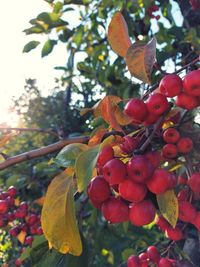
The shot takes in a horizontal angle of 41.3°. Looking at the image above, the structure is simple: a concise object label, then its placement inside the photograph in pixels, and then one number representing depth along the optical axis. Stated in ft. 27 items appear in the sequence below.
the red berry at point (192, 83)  0.62
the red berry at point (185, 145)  0.72
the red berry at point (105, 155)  0.65
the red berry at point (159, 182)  0.63
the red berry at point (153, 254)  0.96
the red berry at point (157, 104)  0.65
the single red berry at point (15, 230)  1.70
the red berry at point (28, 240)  1.62
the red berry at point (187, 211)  0.77
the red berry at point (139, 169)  0.60
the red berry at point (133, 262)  0.94
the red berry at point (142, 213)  0.66
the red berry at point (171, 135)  0.72
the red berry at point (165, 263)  0.89
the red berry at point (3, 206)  1.37
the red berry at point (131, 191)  0.62
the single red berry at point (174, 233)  0.85
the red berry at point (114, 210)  0.66
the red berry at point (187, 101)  0.65
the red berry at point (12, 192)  1.59
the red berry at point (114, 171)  0.61
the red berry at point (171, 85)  0.64
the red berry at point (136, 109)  0.65
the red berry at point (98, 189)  0.65
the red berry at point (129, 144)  0.66
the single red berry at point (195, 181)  0.71
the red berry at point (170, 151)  0.72
